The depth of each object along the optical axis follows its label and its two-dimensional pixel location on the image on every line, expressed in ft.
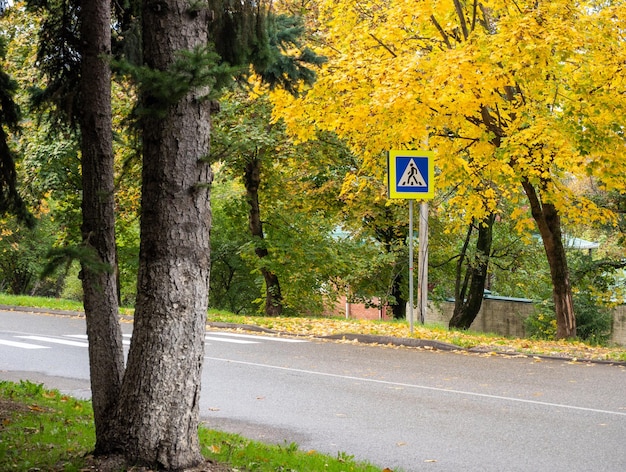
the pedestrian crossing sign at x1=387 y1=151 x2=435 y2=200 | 51.03
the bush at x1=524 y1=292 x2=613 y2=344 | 84.76
